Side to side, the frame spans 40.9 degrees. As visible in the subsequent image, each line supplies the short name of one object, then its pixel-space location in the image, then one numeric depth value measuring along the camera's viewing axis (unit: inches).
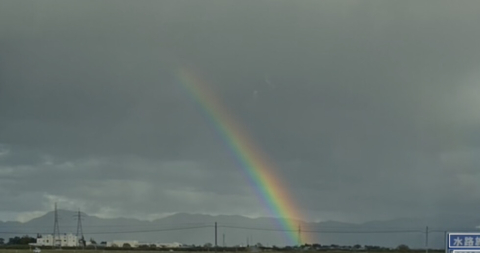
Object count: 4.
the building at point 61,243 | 7659.5
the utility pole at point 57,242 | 7027.6
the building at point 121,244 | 7609.3
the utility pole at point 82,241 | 7028.1
